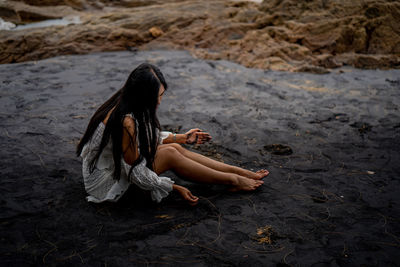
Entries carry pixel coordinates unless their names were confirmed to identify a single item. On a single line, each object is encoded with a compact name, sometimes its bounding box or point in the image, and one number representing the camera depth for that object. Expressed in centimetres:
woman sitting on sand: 207
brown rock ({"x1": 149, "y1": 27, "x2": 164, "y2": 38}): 728
